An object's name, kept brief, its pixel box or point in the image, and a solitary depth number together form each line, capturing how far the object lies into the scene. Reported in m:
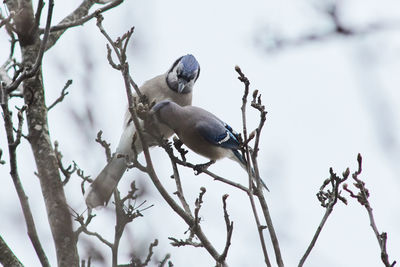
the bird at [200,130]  9.75
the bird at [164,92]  10.56
